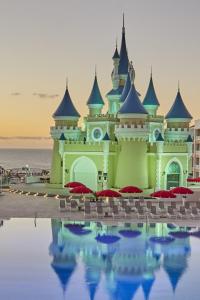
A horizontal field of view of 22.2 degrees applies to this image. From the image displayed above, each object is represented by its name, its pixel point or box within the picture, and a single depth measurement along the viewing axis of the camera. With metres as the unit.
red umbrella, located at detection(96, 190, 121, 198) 31.05
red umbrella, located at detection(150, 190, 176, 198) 30.50
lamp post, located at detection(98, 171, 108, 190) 40.84
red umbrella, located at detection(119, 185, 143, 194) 33.61
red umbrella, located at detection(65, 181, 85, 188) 36.75
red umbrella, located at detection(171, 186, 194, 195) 32.21
